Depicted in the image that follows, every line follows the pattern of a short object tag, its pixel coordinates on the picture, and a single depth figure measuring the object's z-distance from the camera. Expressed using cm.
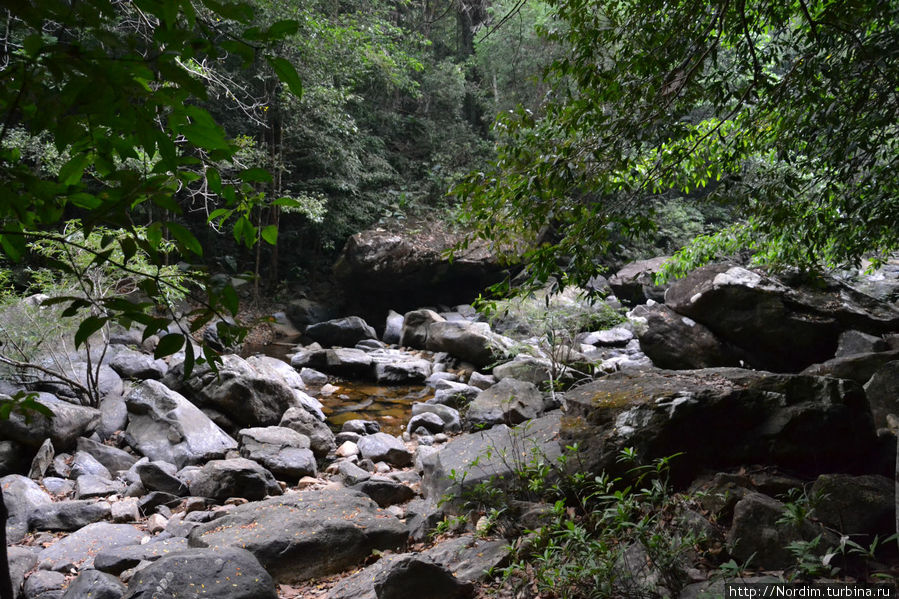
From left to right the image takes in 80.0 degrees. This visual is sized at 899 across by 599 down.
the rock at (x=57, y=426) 545
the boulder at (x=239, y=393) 737
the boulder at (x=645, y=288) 1420
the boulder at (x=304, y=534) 376
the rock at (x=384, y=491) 524
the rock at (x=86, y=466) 548
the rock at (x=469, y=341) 1075
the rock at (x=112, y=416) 649
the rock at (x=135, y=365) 779
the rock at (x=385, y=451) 669
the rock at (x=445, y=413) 788
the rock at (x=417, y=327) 1315
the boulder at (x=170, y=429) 615
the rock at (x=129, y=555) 376
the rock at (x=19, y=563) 350
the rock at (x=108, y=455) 585
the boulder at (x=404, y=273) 1557
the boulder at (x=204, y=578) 284
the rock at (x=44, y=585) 345
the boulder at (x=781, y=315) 713
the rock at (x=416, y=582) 274
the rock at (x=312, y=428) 695
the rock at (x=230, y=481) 521
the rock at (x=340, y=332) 1374
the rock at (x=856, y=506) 262
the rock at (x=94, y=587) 314
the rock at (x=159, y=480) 540
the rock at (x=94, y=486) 511
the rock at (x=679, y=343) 778
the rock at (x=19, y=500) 436
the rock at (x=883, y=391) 433
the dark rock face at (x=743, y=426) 344
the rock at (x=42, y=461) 532
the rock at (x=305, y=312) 1577
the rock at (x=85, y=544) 387
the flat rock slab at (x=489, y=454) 411
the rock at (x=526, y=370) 870
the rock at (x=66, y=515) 450
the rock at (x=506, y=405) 691
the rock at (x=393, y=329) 1438
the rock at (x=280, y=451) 603
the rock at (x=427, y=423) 777
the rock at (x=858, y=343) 666
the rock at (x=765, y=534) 252
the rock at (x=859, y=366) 530
